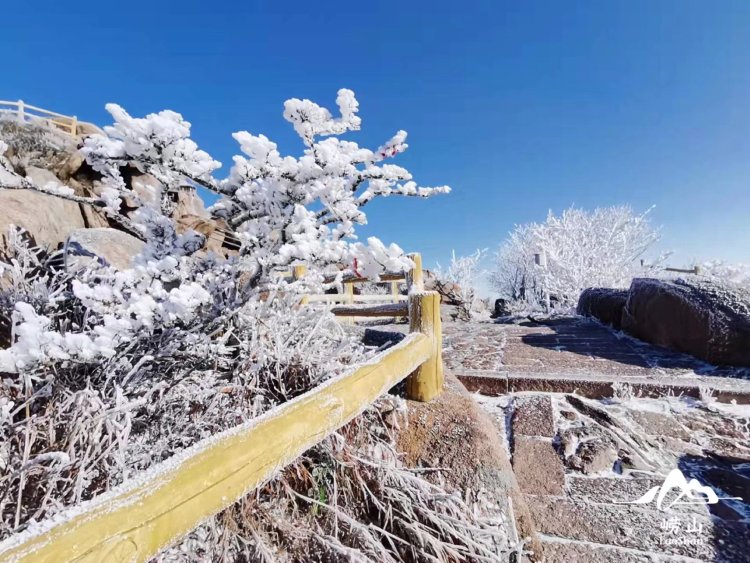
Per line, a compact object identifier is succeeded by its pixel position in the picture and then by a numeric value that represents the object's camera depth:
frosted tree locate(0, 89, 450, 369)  1.42
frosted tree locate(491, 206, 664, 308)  12.16
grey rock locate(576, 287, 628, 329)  6.27
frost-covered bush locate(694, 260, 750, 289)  9.07
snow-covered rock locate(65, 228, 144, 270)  3.48
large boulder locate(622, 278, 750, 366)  3.50
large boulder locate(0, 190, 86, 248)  6.11
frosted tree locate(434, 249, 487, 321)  17.94
